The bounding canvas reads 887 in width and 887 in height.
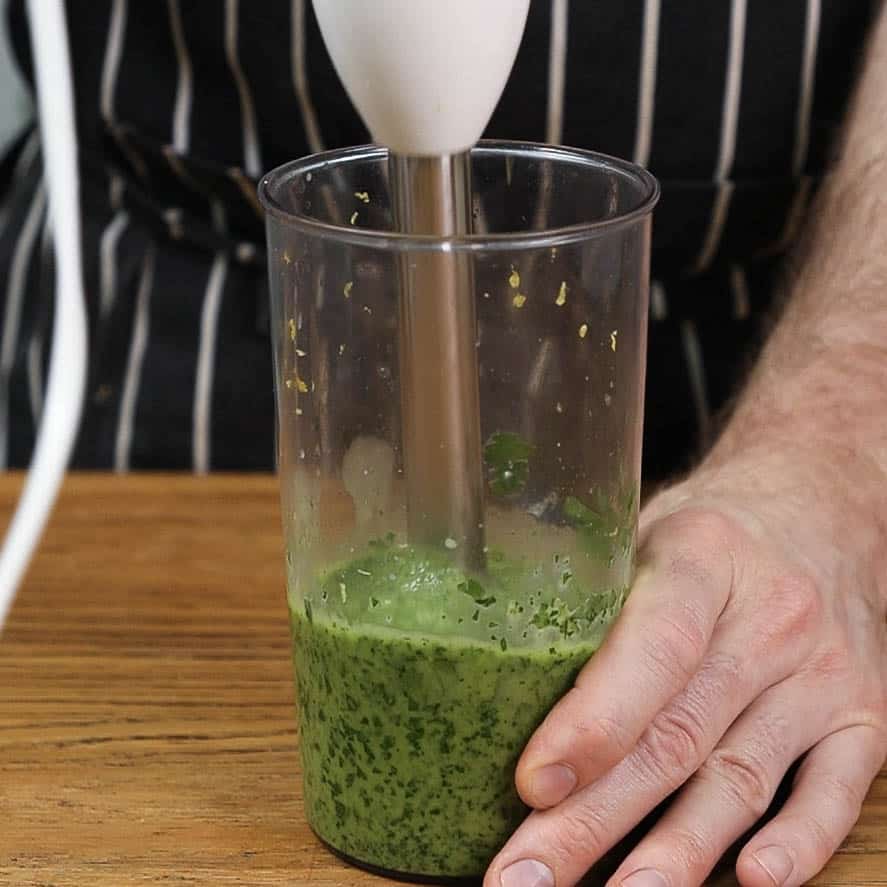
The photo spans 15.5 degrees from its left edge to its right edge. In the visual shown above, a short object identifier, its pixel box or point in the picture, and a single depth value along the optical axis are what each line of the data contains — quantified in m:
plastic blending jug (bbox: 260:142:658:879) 0.70
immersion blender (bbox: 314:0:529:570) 0.67
